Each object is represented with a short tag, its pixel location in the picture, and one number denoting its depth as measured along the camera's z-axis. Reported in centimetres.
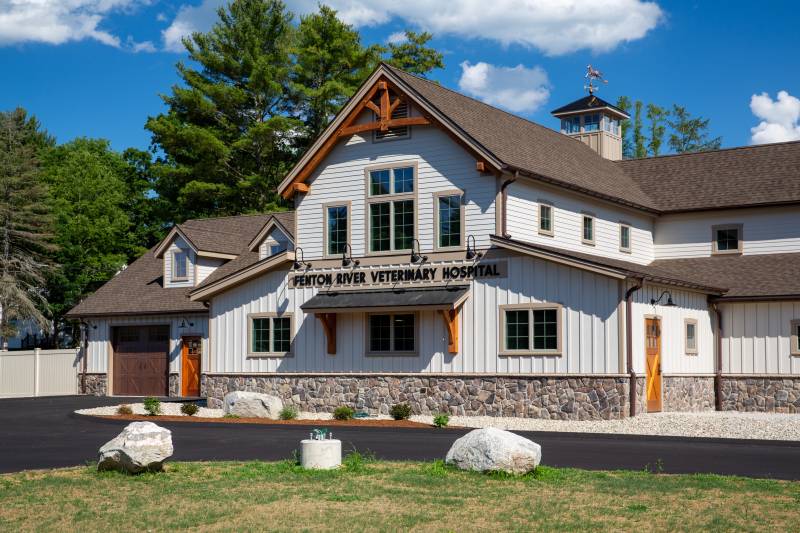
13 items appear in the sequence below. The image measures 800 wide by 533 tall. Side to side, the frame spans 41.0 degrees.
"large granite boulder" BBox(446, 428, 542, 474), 1540
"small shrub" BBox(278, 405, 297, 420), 2939
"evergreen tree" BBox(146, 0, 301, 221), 5866
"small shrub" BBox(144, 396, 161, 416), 3011
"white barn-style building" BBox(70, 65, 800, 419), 2827
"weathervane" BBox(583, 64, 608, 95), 4344
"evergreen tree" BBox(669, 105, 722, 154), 7212
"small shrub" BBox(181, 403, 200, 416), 3014
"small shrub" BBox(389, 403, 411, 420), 2827
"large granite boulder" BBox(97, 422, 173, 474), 1565
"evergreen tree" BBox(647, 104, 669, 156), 7200
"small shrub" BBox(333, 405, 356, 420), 2849
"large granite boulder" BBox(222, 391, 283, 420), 2953
